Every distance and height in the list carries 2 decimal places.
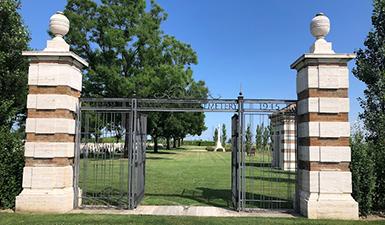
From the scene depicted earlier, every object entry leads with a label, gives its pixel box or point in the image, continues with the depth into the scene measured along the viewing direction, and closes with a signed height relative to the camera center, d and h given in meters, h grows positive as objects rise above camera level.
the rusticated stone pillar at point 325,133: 8.01 +0.14
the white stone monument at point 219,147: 52.53 -1.32
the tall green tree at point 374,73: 12.69 +2.46
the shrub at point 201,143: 77.62 -1.16
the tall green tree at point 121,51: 25.50 +6.47
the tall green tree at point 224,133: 64.28 +0.87
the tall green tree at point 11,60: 11.70 +2.58
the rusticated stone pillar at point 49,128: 8.20 +0.19
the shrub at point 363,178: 8.36 -0.90
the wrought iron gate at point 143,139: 8.82 -0.03
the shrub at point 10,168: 8.49 -0.77
